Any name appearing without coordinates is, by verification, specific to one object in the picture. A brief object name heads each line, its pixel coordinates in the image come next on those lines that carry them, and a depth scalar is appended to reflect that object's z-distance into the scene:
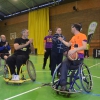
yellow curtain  13.78
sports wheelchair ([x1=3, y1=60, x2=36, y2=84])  3.45
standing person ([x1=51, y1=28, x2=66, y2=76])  4.03
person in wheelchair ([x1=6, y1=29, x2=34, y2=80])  3.41
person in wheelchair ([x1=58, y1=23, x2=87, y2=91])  2.66
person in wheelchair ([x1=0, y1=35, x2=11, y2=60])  4.62
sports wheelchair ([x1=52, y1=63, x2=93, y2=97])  2.61
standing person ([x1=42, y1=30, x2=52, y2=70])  5.46
